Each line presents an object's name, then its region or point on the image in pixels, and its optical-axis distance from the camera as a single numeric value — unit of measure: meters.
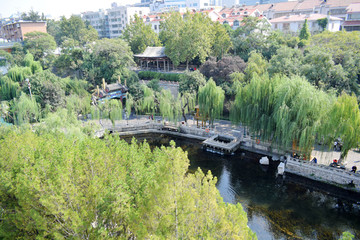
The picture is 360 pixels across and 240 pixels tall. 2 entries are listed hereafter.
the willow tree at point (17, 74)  34.78
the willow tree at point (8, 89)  32.78
